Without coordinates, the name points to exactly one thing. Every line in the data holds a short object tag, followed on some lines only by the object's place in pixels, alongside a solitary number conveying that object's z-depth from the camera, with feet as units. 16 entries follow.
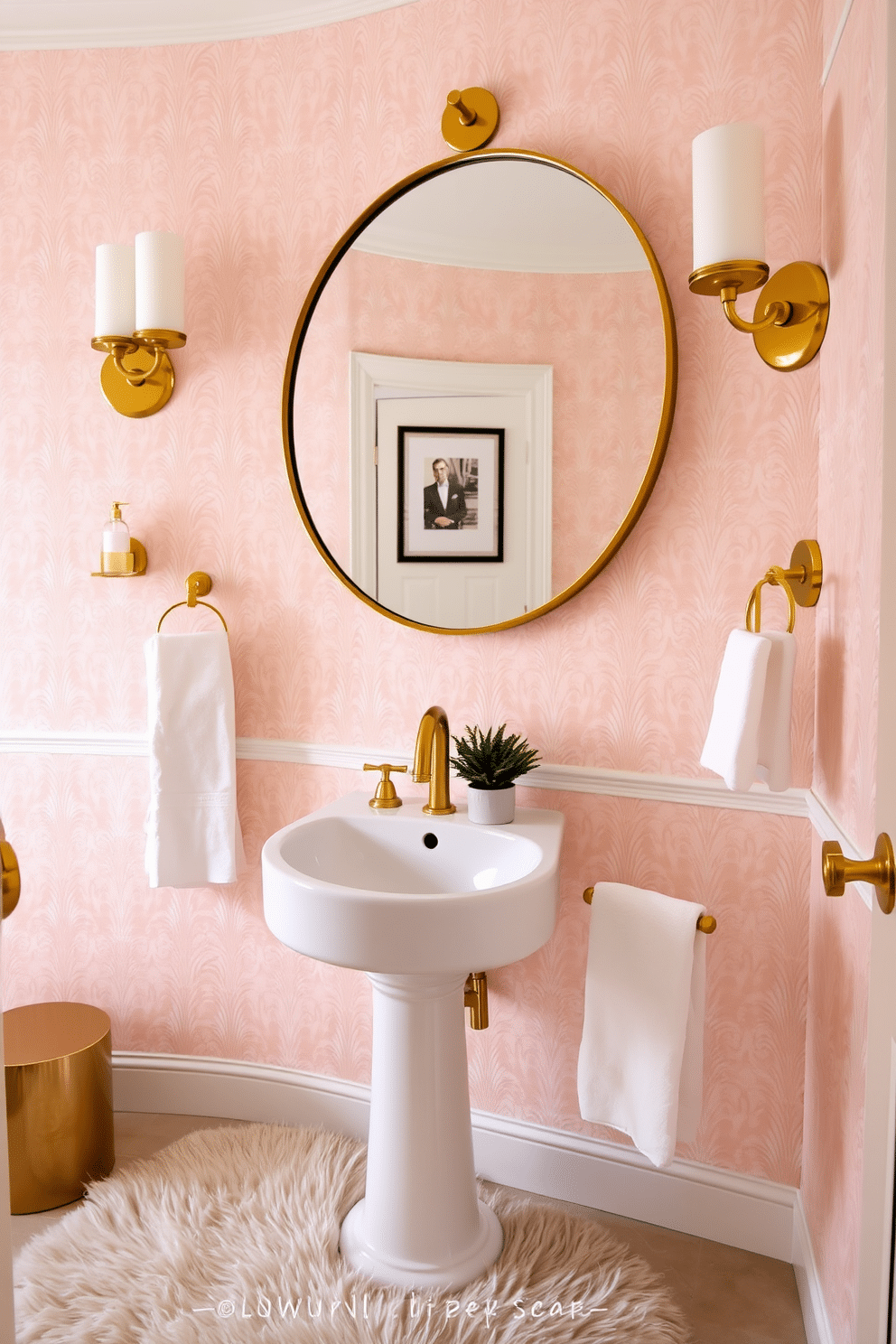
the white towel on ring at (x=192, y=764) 7.12
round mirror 6.03
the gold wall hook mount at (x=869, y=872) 2.84
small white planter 6.09
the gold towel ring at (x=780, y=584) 5.46
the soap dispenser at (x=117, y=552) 7.23
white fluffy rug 5.26
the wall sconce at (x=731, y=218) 5.03
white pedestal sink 4.92
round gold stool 6.50
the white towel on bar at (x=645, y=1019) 5.68
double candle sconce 6.77
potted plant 6.10
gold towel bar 5.56
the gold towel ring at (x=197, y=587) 7.28
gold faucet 6.21
